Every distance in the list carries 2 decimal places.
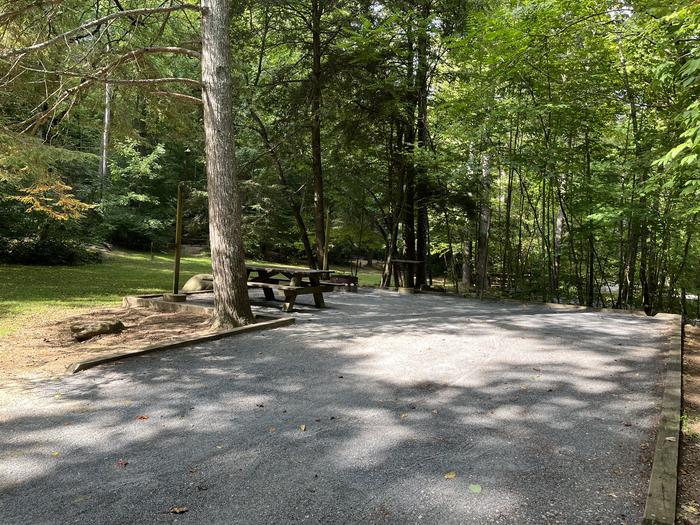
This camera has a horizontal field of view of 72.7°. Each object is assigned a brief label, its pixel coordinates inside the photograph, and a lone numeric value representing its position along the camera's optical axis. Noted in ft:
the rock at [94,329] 17.71
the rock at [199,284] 31.17
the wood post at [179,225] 23.32
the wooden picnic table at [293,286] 24.25
